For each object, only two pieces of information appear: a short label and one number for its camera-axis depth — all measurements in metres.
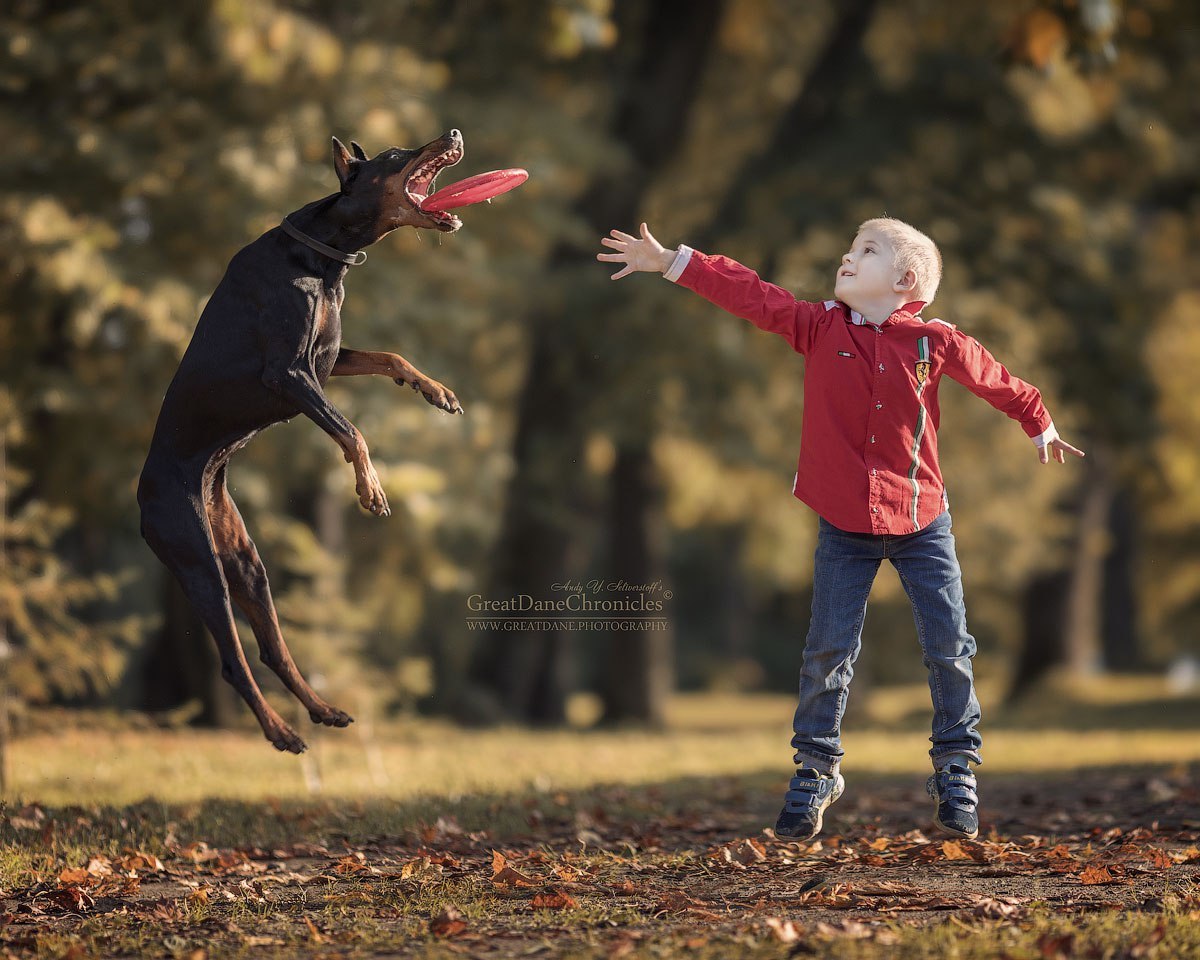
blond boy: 10.09
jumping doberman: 8.77
